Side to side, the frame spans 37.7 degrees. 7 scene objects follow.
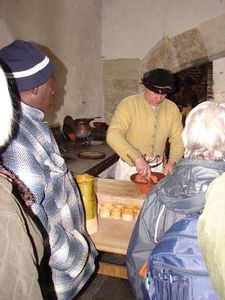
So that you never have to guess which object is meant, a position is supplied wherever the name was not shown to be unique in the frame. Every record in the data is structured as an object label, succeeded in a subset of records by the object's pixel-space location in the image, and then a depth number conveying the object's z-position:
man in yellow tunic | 3.12
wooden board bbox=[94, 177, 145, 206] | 2.17
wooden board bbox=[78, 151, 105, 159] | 3.88
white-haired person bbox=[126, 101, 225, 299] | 1.34
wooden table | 1.82
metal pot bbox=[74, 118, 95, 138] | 4.35
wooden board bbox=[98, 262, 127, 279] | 2.47
